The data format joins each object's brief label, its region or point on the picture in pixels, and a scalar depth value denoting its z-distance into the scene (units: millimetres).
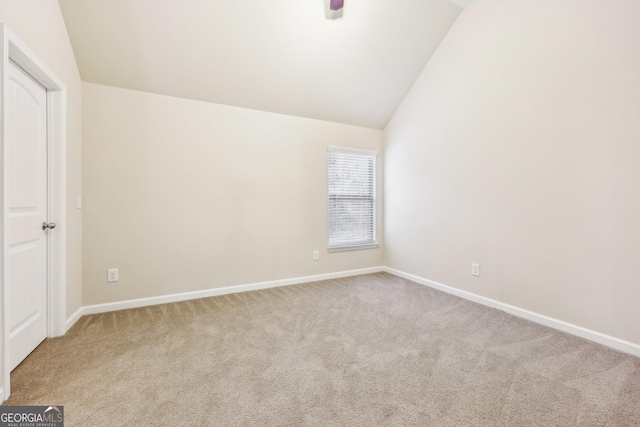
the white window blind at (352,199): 4113
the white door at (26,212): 1807
